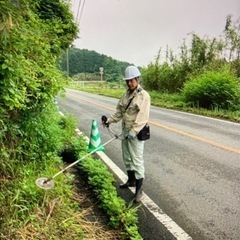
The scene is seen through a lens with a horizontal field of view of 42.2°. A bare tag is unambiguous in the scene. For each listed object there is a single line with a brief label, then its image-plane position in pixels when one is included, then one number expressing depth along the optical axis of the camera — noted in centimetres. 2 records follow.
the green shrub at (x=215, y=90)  1407
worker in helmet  435
